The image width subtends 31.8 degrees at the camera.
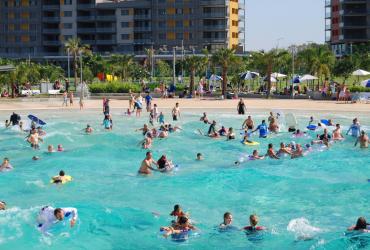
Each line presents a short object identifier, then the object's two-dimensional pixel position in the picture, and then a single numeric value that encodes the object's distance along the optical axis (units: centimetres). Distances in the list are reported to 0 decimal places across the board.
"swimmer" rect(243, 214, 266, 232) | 1655
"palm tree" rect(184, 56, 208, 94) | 6266
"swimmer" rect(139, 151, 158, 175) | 2414
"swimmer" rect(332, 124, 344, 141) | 3123
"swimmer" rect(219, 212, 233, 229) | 1681
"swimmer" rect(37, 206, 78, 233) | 1704
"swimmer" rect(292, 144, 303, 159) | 2709
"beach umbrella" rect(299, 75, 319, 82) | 6003
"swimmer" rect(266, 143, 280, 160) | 2689
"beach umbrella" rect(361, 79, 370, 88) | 5141
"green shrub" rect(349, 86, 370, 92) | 5597
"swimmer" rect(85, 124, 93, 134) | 3531
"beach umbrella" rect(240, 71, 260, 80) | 6168
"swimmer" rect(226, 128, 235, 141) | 3236
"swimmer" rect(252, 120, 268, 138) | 3297
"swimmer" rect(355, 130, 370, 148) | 2961
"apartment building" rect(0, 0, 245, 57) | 10662
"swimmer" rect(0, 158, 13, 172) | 2525
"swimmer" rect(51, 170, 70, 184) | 2266
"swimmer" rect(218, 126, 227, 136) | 3359
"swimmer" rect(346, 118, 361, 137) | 3194
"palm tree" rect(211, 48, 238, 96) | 5956
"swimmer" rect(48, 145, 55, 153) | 2928
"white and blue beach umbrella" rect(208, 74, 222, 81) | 6586
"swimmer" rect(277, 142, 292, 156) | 2722
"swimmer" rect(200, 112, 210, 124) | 3792
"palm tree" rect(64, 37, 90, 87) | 7650
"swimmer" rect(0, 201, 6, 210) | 1863
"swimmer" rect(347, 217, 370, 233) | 1584
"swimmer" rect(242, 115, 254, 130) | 3456
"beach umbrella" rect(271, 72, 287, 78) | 6660
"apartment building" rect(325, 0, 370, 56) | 10931
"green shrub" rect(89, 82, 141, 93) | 6438
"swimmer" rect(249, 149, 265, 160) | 2685
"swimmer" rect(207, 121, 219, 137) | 3350
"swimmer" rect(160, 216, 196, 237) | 1653
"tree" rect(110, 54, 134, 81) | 8638
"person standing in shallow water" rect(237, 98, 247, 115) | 4281
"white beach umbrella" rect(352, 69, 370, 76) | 5759
